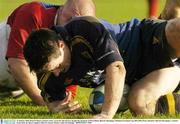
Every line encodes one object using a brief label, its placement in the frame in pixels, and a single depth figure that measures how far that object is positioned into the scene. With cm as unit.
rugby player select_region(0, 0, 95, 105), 1197
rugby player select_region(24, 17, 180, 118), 970
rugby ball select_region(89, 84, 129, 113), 1091
